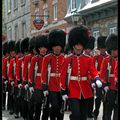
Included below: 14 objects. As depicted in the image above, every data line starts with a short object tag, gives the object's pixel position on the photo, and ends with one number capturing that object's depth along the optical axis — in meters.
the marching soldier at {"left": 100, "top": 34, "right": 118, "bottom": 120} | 7.03
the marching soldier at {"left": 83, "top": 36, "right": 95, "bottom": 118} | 9.18
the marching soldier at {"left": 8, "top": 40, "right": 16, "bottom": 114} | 9.51
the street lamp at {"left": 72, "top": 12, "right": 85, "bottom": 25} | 20.62
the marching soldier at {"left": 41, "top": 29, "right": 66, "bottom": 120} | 7.06
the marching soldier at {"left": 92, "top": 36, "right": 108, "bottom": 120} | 8.29
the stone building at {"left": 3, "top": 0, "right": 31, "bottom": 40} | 30.51
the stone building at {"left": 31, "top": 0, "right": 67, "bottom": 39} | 23.95
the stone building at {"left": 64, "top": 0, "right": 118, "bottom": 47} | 17.92
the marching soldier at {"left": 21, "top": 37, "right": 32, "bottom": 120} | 8.28
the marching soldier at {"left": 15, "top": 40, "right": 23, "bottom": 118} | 8.95
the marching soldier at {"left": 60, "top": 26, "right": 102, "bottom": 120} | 6.57
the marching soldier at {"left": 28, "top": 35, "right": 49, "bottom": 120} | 7.38
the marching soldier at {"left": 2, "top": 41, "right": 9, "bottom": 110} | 10.25
